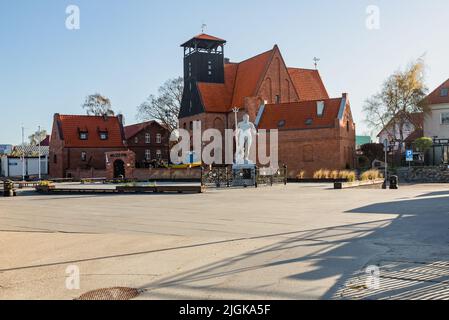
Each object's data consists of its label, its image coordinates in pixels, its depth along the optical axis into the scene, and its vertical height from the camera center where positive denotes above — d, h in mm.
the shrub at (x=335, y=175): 38638 -695
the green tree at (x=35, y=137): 119688 +8853
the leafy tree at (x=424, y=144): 44641 +2024
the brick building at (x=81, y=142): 66312 +4051
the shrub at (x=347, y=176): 34972 -722
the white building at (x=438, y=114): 52531 +5766
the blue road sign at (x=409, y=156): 42612 +868
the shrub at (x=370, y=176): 35362 -742
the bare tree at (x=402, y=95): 53625 +8057
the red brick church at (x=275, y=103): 49719 +8301
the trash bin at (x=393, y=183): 29391 -1083
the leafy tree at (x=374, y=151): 51844 +1644
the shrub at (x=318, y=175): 39772 -687
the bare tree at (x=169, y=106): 71875 +9667
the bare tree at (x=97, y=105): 77000 +10701
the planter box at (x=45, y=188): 33812 -1231
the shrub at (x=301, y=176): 40931 -781
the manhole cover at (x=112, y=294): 6136 -1650
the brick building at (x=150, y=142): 71981 +4243
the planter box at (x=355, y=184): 29062 -1181
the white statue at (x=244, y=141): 35375 +2041
